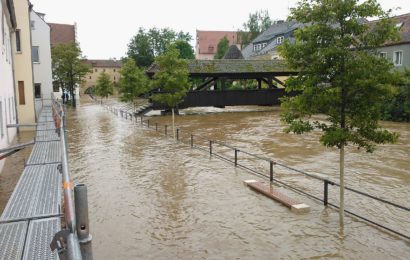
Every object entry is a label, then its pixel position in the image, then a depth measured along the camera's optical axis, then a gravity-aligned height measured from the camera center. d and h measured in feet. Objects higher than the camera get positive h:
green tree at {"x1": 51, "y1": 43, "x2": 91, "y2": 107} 175.63 +12.53
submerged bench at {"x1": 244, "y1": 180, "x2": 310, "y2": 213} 34.42 -10.13
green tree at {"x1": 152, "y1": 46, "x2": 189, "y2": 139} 81.51 +2.97
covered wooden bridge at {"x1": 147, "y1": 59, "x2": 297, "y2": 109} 133.90 +4.32
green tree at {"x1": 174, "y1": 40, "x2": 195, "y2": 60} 280.72 +29.04
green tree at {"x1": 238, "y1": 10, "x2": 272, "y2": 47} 291.99 +46.04
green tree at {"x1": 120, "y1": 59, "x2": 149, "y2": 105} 151.74 +3.81
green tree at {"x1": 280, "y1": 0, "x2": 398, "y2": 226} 29.76 +1.61
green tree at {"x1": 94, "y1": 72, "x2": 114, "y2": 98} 224.33 +3.71
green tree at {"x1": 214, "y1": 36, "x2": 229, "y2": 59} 297.74 +32.38
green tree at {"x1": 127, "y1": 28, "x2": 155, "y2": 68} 273.54 +28.34
